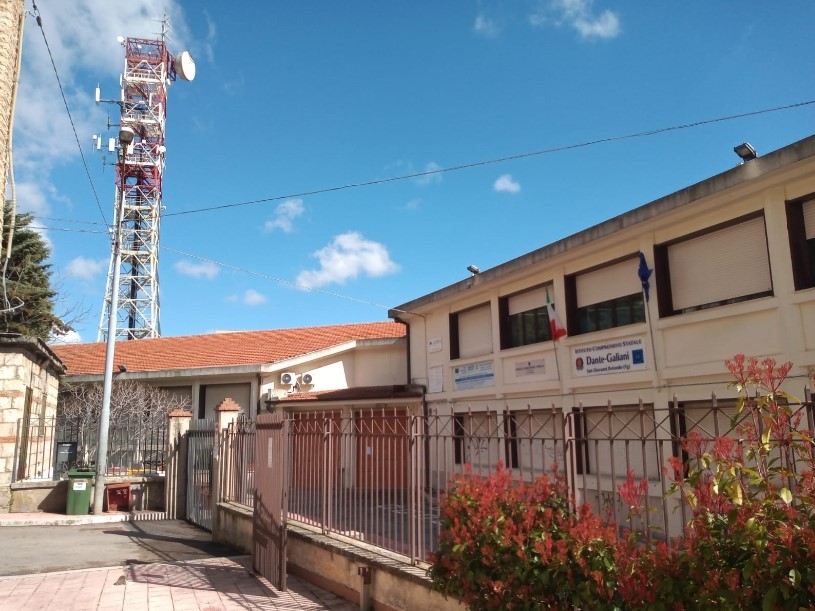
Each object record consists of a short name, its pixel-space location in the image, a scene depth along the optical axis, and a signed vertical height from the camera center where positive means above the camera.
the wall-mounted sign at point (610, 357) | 11.41 +1.06
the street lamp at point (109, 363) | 13.70 +1.39
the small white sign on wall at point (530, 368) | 13.79 +1.06
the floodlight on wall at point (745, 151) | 9.72 +3.91
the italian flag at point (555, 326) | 13.22 +1.85
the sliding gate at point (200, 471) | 12.64 -0.95
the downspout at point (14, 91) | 6.74 +3.48
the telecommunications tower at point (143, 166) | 44.09 +17.34
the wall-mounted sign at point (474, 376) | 15.55 +1.04
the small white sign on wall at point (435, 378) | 17.45 +1.09
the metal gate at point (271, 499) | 7.57 -0.95
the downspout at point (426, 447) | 6.22 -0.27
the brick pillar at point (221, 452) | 11.26 -0.50
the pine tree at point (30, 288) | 22.84 +4.95
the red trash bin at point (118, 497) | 14.41 -1.58
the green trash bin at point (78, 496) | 13.64 -1.47
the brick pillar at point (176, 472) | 14.05 -1.03
